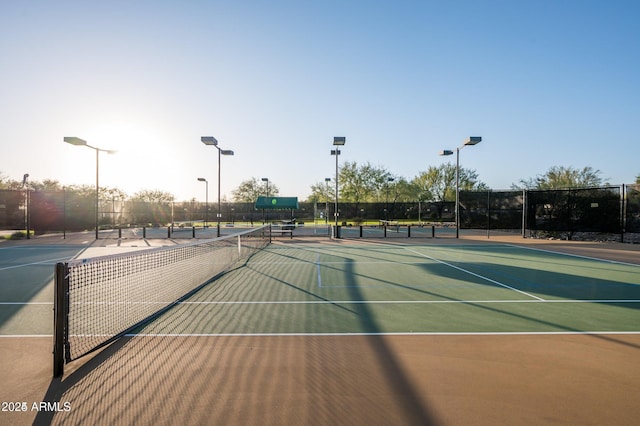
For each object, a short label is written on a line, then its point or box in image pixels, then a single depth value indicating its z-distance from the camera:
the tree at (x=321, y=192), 57.17
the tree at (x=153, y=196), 70.31
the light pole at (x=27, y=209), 22.05
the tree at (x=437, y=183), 61.30
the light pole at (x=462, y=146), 17.78
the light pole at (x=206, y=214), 43.51
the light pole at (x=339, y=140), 18.94
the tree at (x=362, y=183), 55.00
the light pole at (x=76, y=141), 17.36
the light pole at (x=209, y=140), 17.45
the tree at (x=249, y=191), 67.11
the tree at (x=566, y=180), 44.53
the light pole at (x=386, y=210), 45.42
